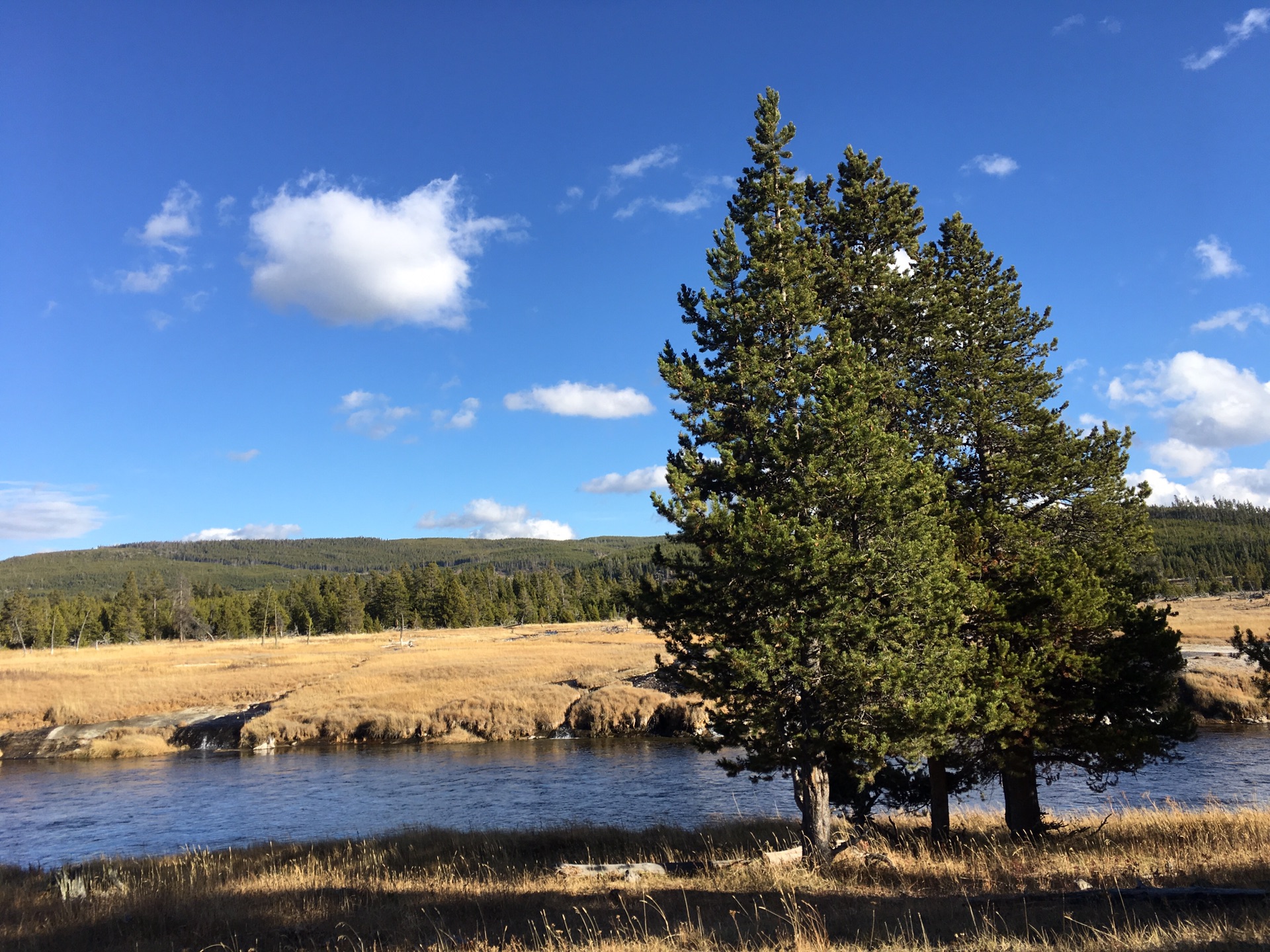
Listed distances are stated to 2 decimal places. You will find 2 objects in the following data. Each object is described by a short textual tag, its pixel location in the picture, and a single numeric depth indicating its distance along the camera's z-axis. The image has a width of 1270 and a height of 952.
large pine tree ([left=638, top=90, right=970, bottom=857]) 13.08
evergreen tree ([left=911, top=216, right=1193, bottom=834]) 15.41
